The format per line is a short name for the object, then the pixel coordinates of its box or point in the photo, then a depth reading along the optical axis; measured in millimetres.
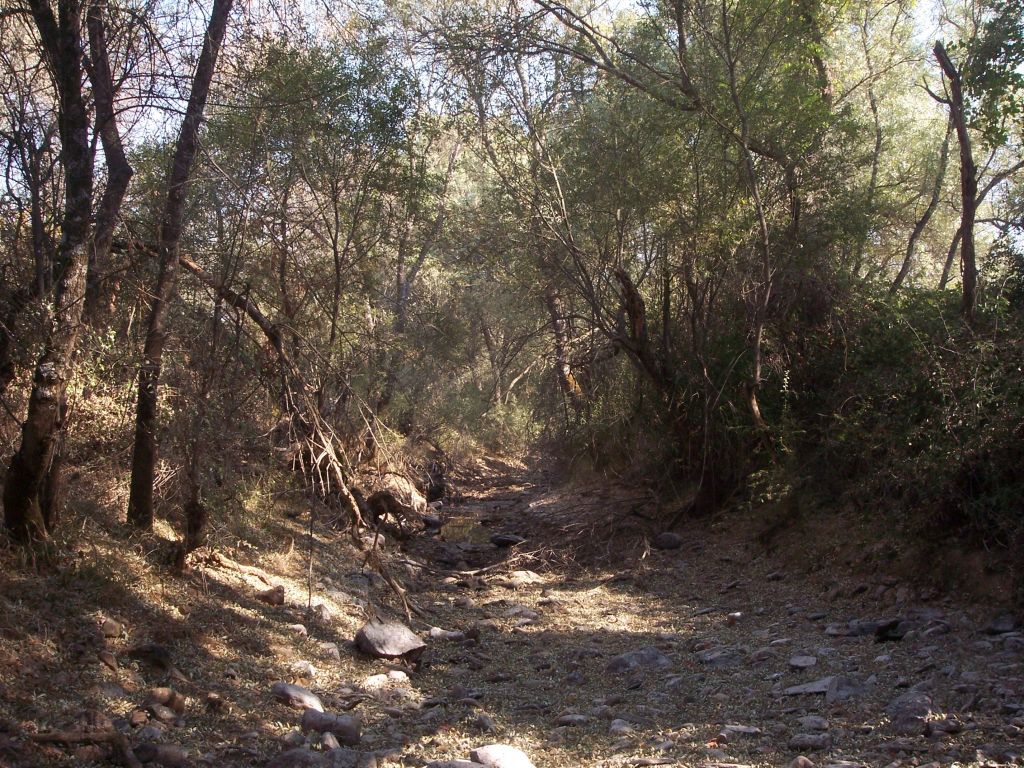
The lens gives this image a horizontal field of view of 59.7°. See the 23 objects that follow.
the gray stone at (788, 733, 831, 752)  4586
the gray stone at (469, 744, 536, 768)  4543
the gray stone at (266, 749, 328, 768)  4387
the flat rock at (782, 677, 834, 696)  5586
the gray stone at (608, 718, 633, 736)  5175
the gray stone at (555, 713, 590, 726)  5477
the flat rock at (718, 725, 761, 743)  4891
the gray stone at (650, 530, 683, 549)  11211
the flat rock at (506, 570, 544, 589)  10250
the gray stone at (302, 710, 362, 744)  4941
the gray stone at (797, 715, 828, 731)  4879
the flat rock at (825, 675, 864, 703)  5375
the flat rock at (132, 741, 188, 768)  4242
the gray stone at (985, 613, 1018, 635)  6148
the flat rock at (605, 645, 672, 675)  6742
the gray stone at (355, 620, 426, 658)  6770
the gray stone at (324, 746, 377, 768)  4465
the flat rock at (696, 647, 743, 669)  6625
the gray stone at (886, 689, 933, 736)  4645
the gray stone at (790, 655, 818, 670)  6199
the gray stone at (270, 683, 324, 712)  5434
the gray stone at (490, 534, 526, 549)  12320
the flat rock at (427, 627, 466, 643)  7777
